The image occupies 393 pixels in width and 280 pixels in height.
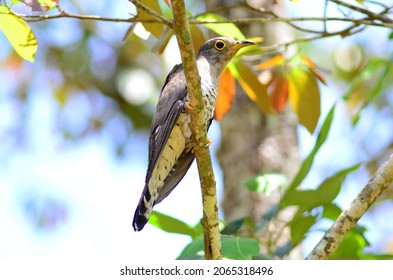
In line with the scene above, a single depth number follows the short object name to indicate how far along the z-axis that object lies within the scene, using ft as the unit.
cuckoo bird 25.73
